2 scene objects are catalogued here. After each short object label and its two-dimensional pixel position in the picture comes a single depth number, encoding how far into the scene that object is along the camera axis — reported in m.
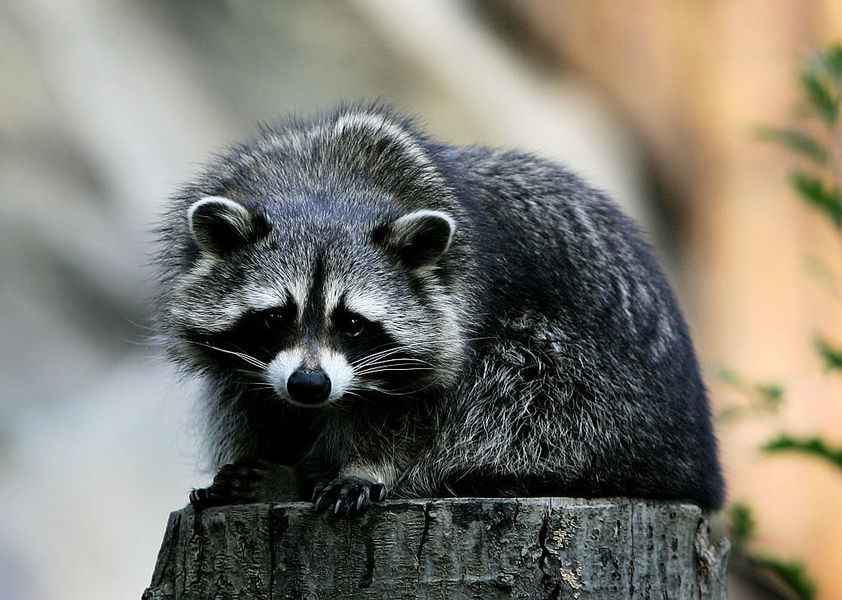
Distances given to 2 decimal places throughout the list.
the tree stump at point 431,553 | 7.87
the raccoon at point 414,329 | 9.05
